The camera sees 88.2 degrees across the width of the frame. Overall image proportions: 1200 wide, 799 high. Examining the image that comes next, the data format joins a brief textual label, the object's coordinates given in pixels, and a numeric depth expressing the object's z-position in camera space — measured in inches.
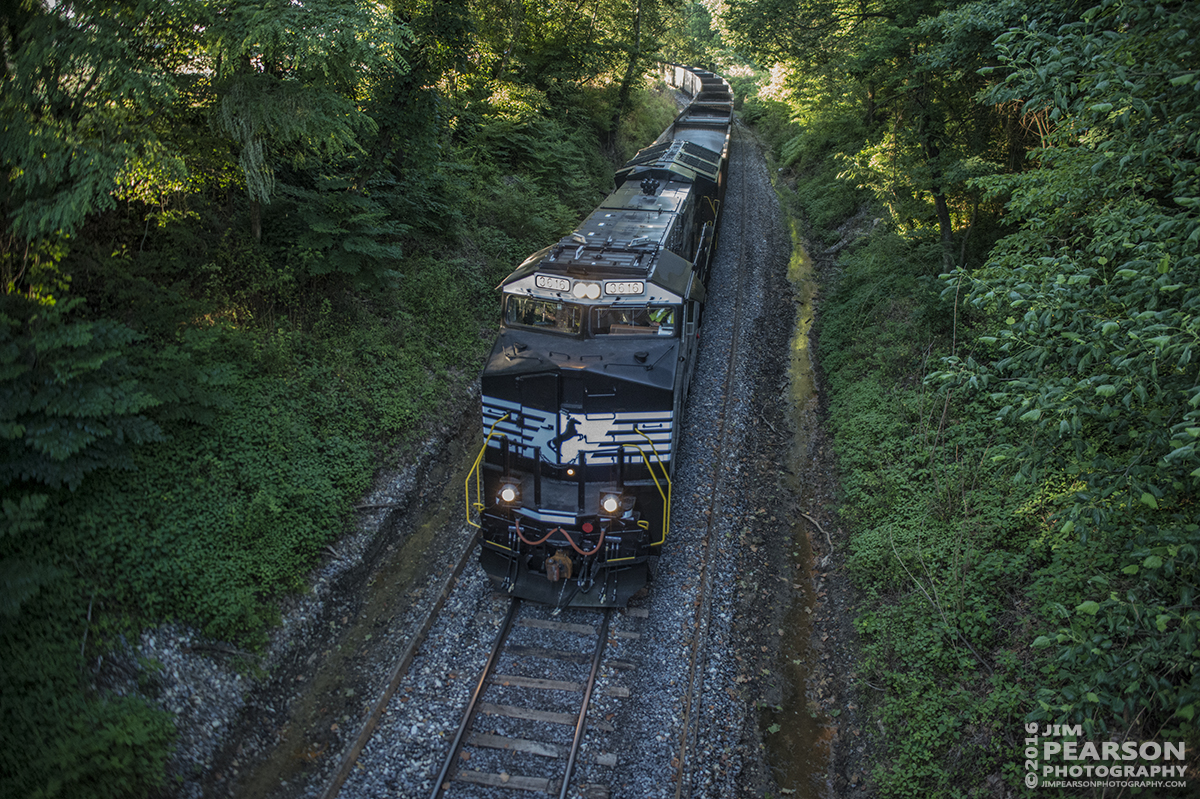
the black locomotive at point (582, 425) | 301.1
